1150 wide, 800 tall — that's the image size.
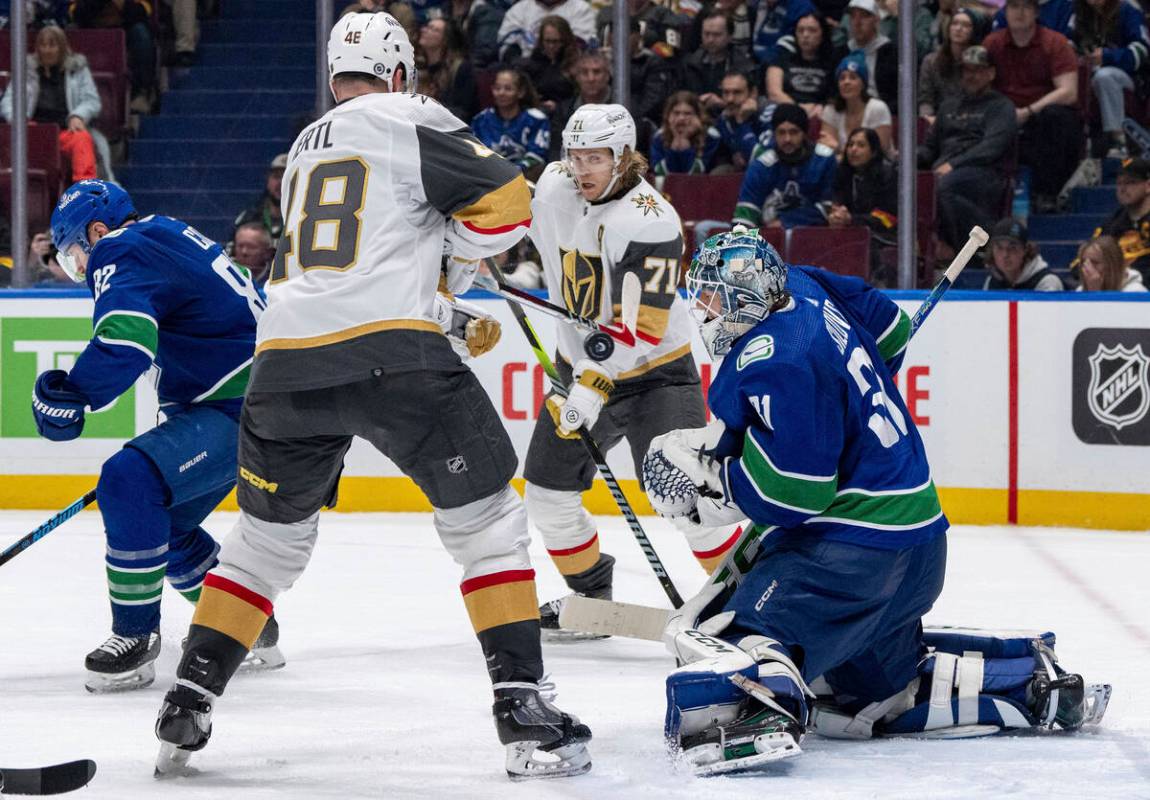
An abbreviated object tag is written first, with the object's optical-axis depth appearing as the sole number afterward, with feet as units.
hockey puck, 25.40
